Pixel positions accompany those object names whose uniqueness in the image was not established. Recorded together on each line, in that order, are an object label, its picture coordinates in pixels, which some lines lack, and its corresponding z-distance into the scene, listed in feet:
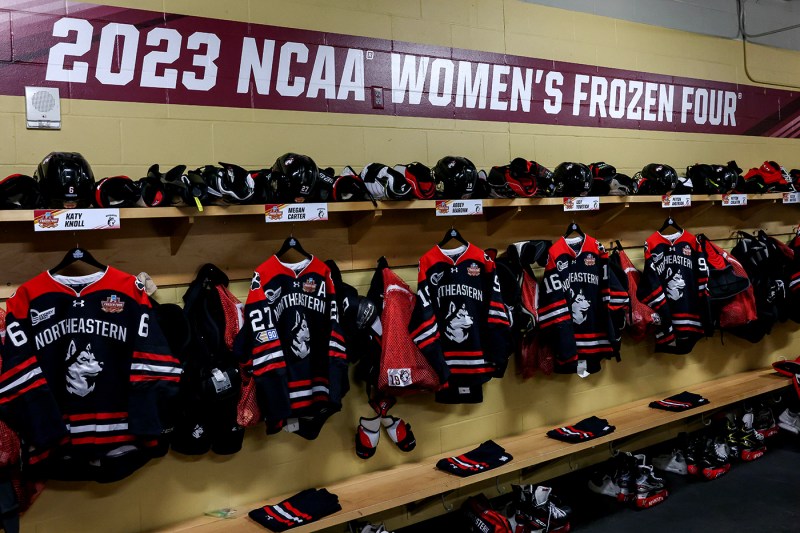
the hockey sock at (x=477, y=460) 9.62
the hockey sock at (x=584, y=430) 10.85
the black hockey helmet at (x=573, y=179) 10.84
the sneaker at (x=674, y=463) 12.69
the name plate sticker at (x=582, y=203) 10.81
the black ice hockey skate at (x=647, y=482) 11.29
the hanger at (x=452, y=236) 10.26
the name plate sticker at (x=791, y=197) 14.06
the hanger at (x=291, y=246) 8.96
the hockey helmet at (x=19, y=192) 6.85
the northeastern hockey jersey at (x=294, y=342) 8.15
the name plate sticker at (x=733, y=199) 13.08
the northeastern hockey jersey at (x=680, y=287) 12.39
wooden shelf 7.26
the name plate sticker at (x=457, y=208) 9.45
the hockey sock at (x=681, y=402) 12.37
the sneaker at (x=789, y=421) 14.43
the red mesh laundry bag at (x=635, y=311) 11.87
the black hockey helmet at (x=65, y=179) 6.91
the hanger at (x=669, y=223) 12.84
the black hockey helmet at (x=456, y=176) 9.56
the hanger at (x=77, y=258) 7.49
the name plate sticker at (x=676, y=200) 12.09
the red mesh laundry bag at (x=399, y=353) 9.24
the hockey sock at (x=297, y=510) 8.13
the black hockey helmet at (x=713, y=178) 12.89
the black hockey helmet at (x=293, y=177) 8.22
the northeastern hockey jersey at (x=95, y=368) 7.25
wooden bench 8.46
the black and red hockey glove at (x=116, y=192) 7.22
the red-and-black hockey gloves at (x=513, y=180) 10.19
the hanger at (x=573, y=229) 11.53
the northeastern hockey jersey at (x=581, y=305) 10.72
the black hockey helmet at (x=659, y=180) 12.10
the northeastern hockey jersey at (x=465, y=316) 9.78
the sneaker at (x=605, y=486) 11.61
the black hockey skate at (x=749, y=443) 13.19
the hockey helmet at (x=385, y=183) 8.95
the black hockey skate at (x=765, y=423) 14.24
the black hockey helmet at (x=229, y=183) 7.79
